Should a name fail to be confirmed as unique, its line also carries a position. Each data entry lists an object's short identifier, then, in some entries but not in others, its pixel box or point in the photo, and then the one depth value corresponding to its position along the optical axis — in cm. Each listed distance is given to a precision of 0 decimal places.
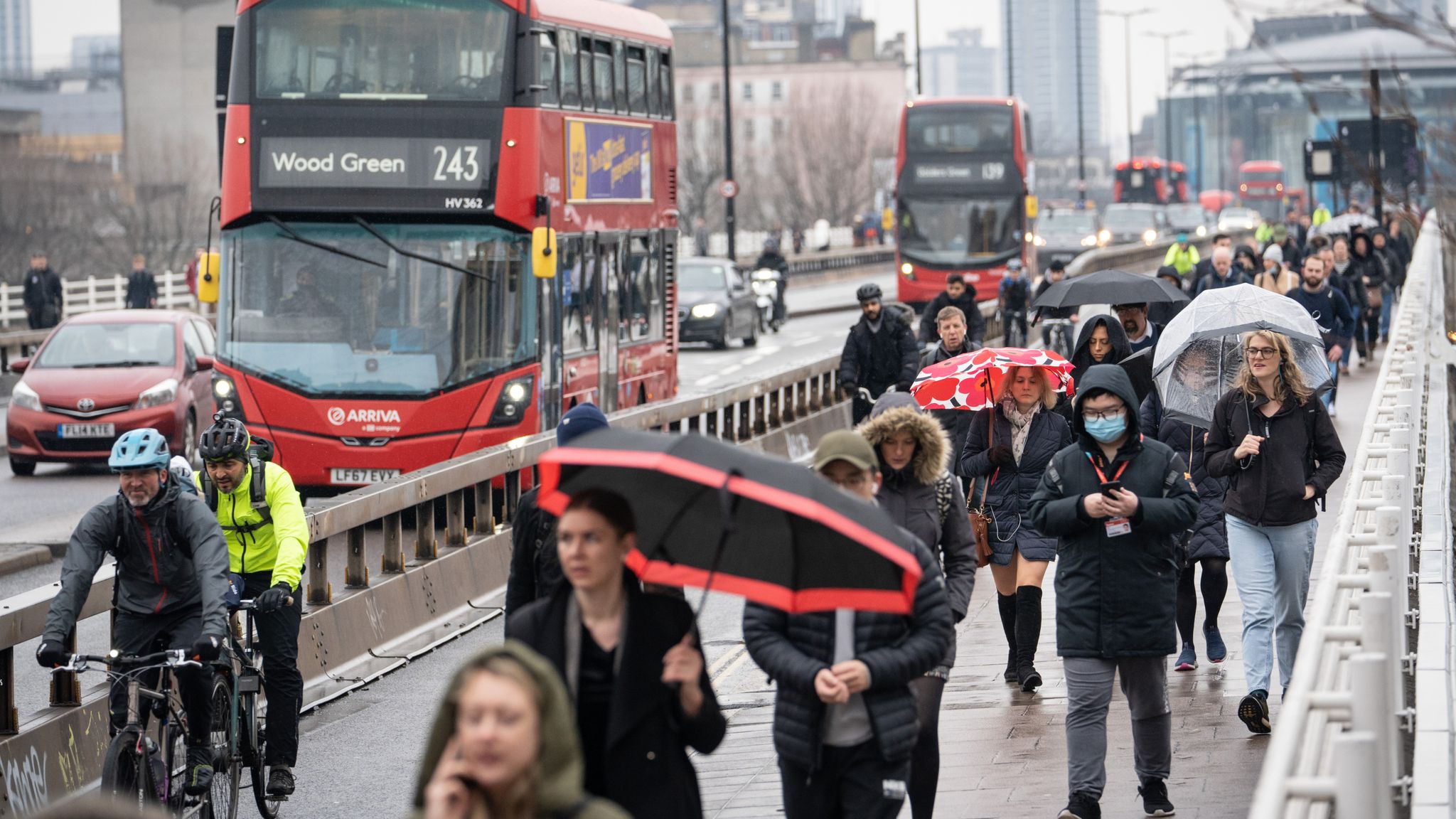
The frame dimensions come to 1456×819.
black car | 7706
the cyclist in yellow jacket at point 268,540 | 1641
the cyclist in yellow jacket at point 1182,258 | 5562
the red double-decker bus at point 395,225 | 3209
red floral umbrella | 1948
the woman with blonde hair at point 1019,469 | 1952
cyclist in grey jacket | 1486
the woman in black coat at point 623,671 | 950
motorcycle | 8962
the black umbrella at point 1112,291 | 2414
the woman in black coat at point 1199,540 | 1978
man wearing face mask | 1470
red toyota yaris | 4153
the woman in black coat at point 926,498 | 1385
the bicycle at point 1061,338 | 3912
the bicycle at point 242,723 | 1575
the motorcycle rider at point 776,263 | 9112
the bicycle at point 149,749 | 1389
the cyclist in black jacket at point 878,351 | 3275
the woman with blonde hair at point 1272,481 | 1748
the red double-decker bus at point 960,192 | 7669
